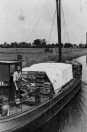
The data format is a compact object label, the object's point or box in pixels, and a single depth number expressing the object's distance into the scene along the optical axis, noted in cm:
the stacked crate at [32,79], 1294
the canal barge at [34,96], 930
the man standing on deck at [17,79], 1068
